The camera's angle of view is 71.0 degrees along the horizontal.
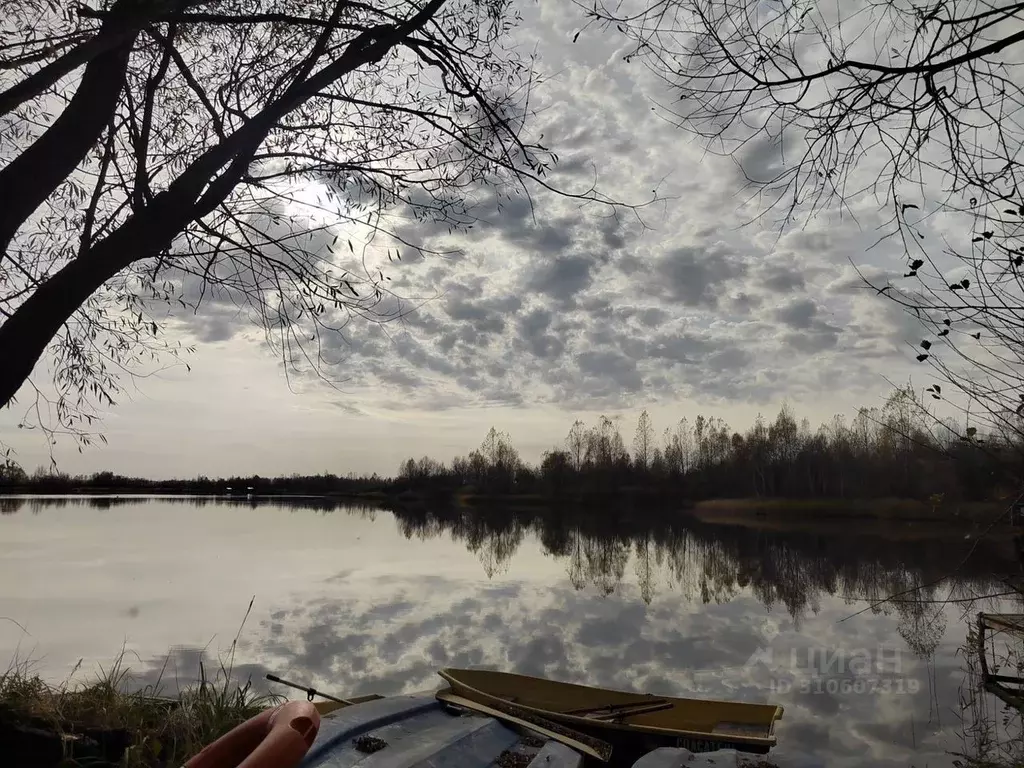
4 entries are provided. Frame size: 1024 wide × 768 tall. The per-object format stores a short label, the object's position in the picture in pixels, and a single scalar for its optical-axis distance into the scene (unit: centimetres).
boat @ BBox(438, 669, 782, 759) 610
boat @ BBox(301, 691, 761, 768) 423
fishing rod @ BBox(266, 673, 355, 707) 573
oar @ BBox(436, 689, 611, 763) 525
